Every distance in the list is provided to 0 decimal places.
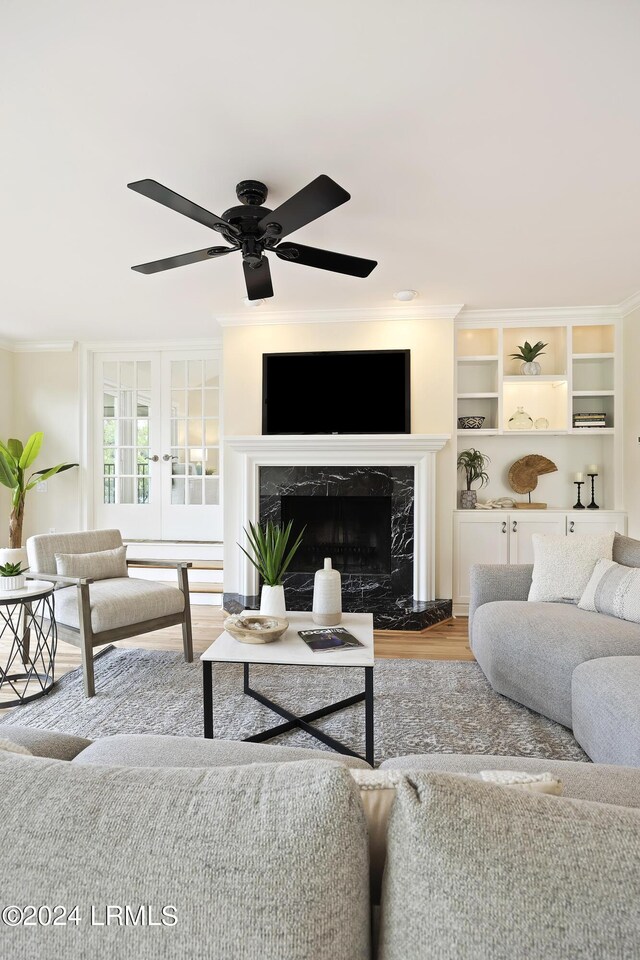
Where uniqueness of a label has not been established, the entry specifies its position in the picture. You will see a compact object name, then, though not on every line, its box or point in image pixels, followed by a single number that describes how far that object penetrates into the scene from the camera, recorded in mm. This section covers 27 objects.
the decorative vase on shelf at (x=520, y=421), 4621
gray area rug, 2211
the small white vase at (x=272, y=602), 2453
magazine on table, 2143
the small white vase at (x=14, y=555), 4047
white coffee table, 2006
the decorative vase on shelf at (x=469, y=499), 4512
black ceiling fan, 1897
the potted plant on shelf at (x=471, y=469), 4520
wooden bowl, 2205
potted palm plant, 5180
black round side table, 2613
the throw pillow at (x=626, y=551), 2736
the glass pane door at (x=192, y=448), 5523
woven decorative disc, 4609
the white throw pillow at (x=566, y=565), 2770
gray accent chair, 2772
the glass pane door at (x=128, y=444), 5598
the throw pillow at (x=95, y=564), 3111
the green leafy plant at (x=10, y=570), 2710
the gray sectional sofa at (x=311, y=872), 514
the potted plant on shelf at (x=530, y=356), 4449
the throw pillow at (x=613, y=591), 2428
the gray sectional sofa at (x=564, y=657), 1780
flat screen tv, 4355
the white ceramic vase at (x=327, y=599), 2461
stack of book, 4410
